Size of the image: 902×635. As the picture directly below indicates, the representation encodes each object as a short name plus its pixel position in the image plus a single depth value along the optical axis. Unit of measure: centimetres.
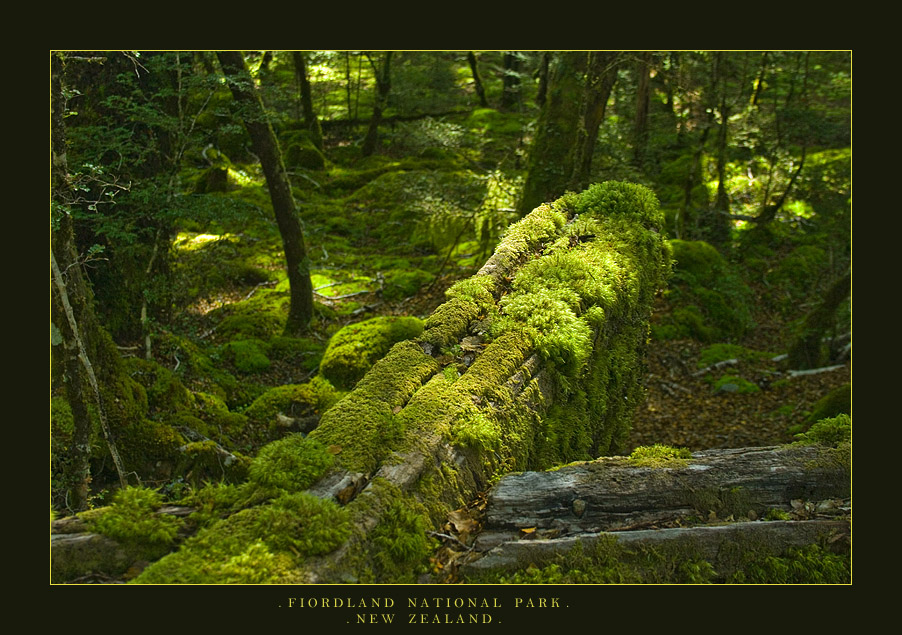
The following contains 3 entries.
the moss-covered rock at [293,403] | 828
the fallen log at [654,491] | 317
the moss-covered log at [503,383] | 305
